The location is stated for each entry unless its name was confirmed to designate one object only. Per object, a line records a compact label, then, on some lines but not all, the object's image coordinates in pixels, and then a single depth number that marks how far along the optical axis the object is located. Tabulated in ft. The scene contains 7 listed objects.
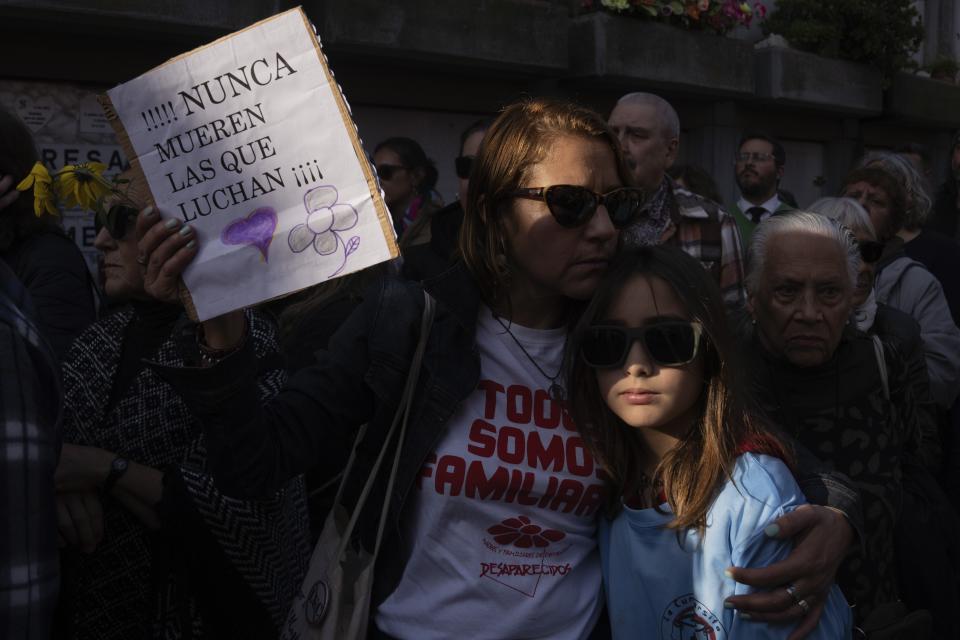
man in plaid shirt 14.19
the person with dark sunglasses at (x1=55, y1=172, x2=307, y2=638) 7.00
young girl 5.82
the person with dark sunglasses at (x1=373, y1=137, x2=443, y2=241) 18.97
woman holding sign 5.72
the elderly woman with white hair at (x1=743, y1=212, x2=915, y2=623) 7.79
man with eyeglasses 23.43
